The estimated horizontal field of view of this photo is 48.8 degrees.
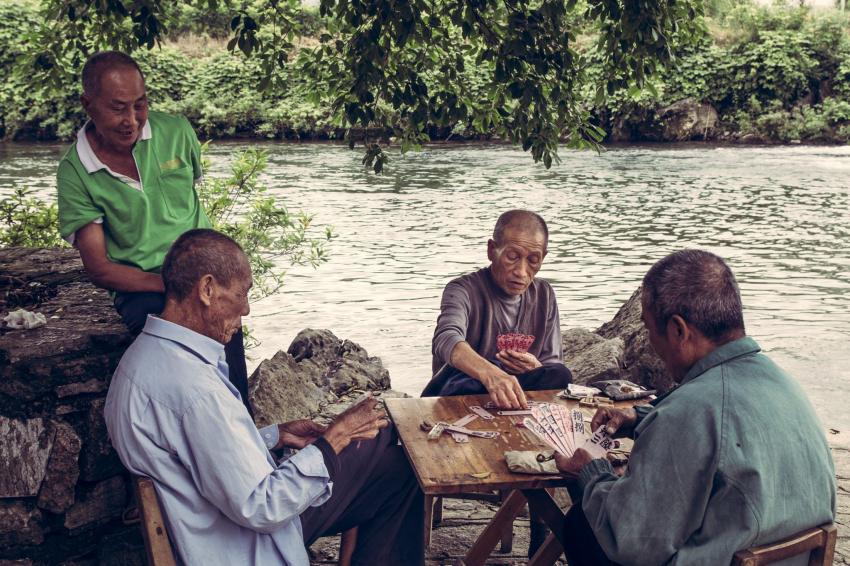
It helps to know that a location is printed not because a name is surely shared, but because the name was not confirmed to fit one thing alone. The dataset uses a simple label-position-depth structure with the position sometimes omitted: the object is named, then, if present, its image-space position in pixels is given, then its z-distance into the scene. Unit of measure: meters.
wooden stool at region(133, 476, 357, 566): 2.48
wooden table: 2.93
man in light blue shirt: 2.55
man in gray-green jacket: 2.32
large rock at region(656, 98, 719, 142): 32.06
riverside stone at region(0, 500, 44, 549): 3.32
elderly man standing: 3.62
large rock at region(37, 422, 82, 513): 3.34
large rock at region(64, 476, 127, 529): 3.41
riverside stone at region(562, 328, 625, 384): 5.97
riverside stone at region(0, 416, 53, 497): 3.31
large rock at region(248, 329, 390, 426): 5.91
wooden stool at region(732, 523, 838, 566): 2.25
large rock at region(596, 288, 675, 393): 6.27
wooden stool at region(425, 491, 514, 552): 4.30
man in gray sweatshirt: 4.21
